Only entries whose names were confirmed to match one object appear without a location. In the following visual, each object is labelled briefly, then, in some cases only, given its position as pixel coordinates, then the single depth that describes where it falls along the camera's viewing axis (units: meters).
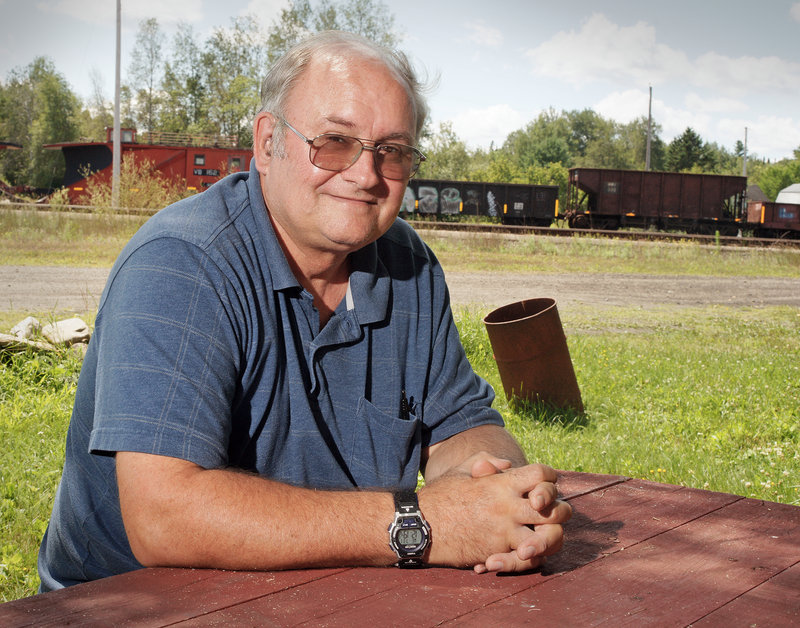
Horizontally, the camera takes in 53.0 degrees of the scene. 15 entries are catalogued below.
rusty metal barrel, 5.41
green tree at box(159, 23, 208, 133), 71.38
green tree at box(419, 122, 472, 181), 57.69
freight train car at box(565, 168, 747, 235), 31.92
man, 1.57
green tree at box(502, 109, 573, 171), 87.38
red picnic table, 1.30
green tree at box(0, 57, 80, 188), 69.69
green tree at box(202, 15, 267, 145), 66.38
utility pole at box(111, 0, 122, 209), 26.15
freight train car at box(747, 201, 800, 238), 32.81
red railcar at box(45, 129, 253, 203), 33.91
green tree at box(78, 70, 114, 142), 79.15
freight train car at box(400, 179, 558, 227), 32.50
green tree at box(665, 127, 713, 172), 84.38
